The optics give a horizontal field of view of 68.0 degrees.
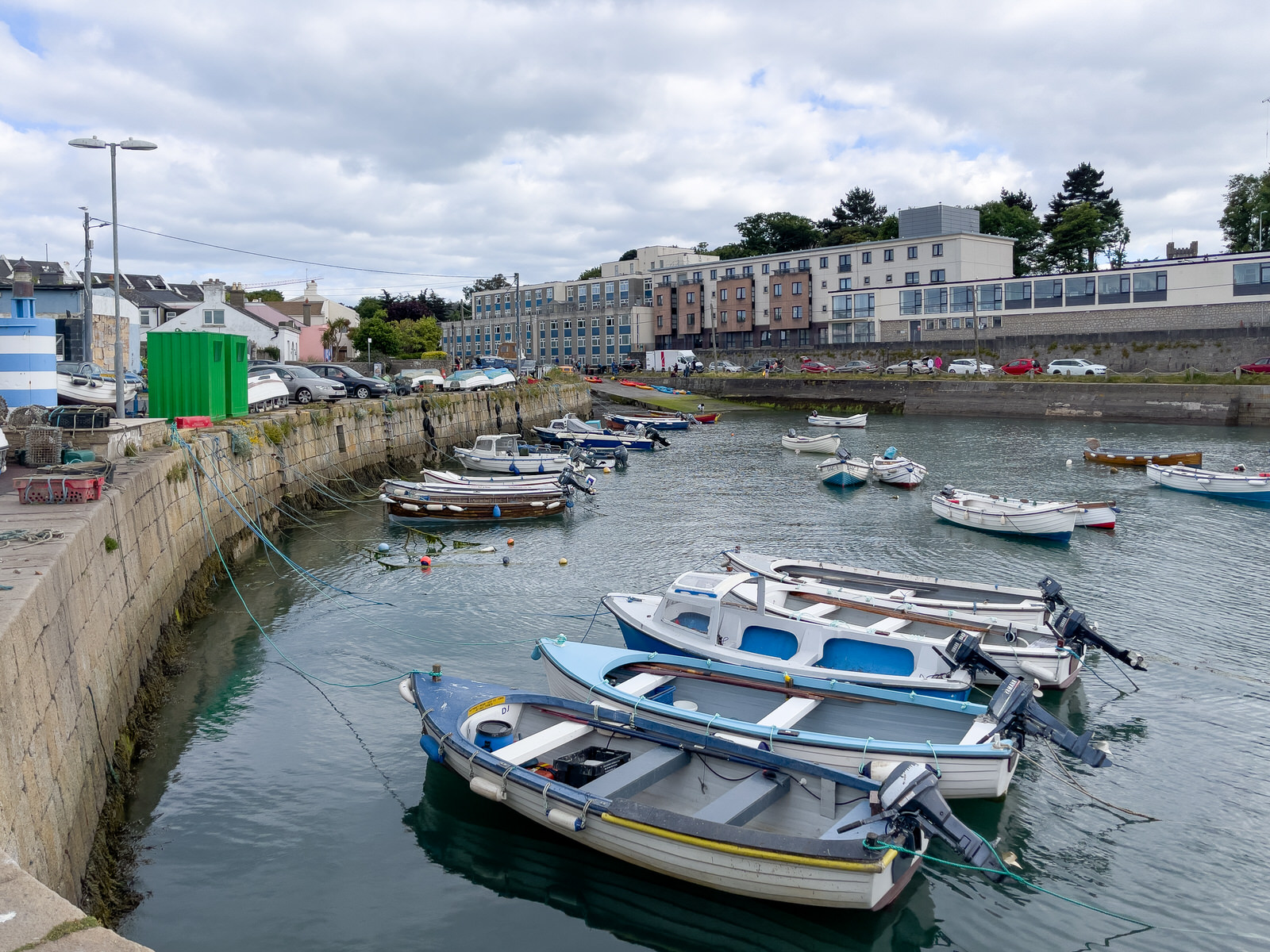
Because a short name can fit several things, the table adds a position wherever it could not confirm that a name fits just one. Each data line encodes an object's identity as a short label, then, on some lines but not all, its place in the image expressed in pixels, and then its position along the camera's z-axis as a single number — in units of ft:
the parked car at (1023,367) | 240.12
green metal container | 83.25
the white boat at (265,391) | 107.65
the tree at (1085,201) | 344.28
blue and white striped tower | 67.72
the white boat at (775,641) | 44.88
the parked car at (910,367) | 260.11
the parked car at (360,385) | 144.36
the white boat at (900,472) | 126.00
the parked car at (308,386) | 129.39
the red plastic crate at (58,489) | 46.50
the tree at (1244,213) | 295.48
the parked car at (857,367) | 275.80
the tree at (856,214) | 415.03
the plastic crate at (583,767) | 36.09
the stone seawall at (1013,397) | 188.96
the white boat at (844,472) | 127.03
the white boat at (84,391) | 79.59
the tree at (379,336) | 260.42
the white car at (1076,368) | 226.38
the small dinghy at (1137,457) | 126.21
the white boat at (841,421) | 205.87
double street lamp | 66.90
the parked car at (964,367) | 249.75
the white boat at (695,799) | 29.40
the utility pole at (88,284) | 122.62
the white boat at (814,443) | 163.12
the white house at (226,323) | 199.72
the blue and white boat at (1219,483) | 110.42
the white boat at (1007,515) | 89.40
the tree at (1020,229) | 348.38
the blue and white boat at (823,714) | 36.24
